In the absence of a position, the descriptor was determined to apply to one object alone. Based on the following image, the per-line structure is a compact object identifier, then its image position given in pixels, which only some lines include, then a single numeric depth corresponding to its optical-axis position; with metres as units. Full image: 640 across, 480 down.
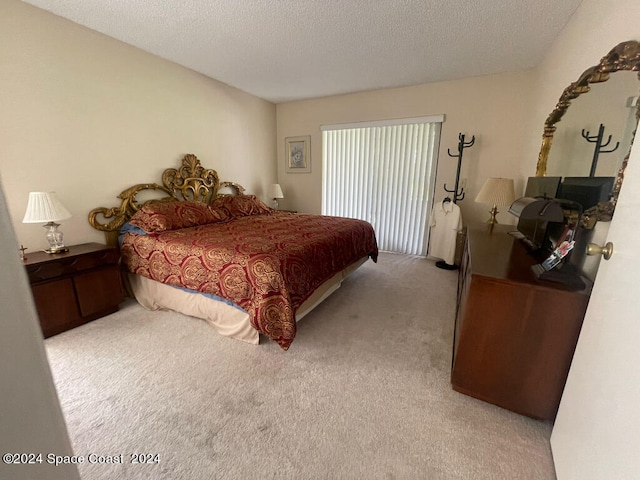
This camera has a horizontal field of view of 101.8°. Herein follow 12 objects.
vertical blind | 3.80
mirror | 1.20
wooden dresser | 1.20
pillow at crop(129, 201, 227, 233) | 2.54
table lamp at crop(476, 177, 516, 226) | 2.53
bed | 1.82
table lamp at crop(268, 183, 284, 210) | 4.45
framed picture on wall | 4.55
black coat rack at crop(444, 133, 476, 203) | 3.41
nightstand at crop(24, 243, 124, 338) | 1.92
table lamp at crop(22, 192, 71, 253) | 1.92
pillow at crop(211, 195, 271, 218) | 3.46
